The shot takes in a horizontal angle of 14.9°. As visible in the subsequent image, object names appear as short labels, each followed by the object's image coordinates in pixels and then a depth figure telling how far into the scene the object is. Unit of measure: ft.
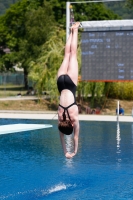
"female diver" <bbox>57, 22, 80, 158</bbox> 28.89
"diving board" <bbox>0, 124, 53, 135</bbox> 71.02
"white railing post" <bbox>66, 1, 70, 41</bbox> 96.10
